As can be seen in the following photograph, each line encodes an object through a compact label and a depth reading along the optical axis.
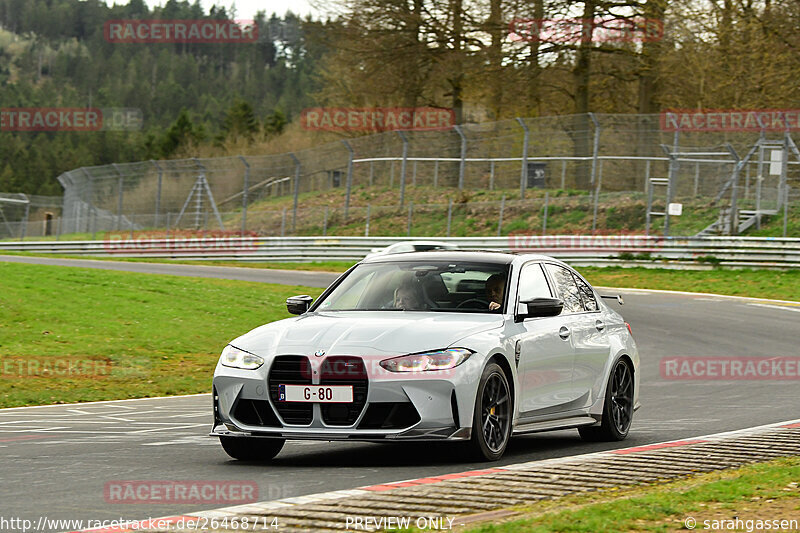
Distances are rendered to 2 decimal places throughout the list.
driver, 18.77
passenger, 18.78
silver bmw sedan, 16.31
